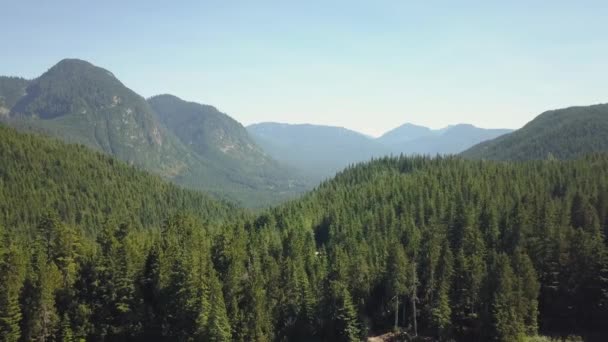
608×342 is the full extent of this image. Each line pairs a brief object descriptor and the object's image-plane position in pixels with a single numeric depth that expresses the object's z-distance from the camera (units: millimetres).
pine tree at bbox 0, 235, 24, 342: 57531
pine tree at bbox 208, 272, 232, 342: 60062
